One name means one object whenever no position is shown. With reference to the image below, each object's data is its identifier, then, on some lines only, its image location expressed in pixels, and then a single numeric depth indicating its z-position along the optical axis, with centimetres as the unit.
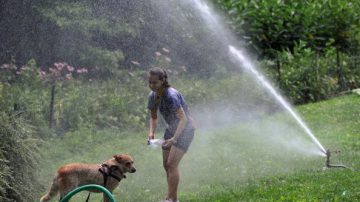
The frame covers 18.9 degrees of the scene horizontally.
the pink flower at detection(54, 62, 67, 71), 1957
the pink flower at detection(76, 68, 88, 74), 2017
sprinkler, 1230
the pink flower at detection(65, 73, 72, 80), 1957
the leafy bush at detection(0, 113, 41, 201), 1042
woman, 1050
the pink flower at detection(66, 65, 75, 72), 1993
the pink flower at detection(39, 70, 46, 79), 1923
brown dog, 1023
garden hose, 780
